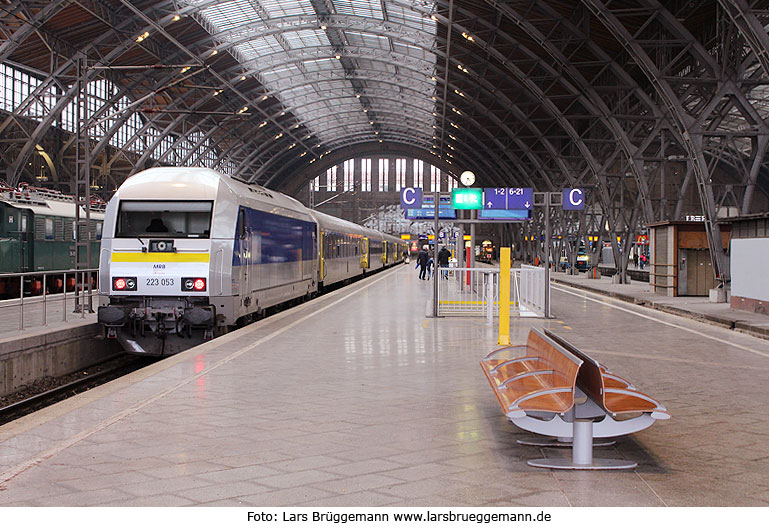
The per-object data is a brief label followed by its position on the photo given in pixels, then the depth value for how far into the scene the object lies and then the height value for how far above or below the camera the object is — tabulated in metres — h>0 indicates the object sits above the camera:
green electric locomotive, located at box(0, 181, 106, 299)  22.86 +0.31
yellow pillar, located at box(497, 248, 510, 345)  12.87 -0.88
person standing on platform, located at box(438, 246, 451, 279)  35.26 -0.45
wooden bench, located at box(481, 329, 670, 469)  5.58 -1.15
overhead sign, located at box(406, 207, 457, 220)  20.66 +0.95
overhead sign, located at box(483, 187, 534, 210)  18.62 +1.19
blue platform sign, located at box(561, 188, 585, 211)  18.09 +1.17
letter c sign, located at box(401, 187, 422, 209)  19.11 +1.24
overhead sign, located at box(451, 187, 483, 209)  18.84 +1.19
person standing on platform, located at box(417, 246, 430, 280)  39.94 -0.74
